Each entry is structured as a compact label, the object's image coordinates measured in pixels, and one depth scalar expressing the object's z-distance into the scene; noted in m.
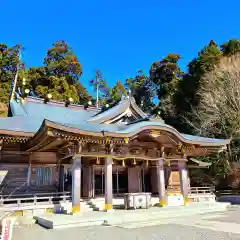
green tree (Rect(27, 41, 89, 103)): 40.16
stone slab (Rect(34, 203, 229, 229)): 8.92
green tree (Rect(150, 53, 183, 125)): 34.44
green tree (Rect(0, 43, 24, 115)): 41.39
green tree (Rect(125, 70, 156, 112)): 47.78
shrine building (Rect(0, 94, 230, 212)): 11.30
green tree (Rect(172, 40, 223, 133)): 28.25
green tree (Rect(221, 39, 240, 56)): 26.51
